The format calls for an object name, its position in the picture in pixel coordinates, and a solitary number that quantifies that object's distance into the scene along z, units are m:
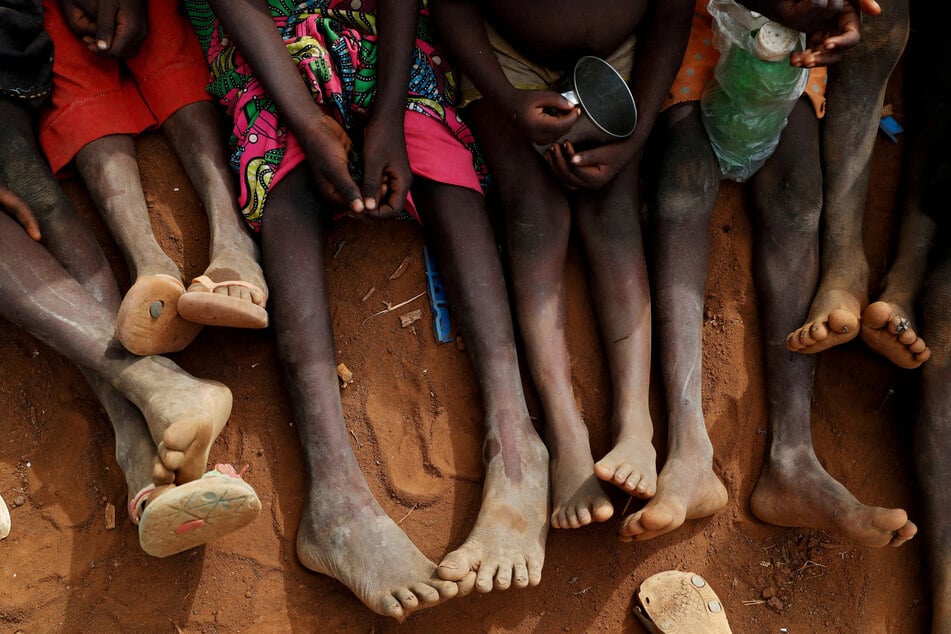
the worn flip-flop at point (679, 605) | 2.06
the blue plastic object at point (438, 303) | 2.33
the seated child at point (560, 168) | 2.18
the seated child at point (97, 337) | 1.77
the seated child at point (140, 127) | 2.19
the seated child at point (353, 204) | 2.02
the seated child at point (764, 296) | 2.11
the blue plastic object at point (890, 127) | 2.68
